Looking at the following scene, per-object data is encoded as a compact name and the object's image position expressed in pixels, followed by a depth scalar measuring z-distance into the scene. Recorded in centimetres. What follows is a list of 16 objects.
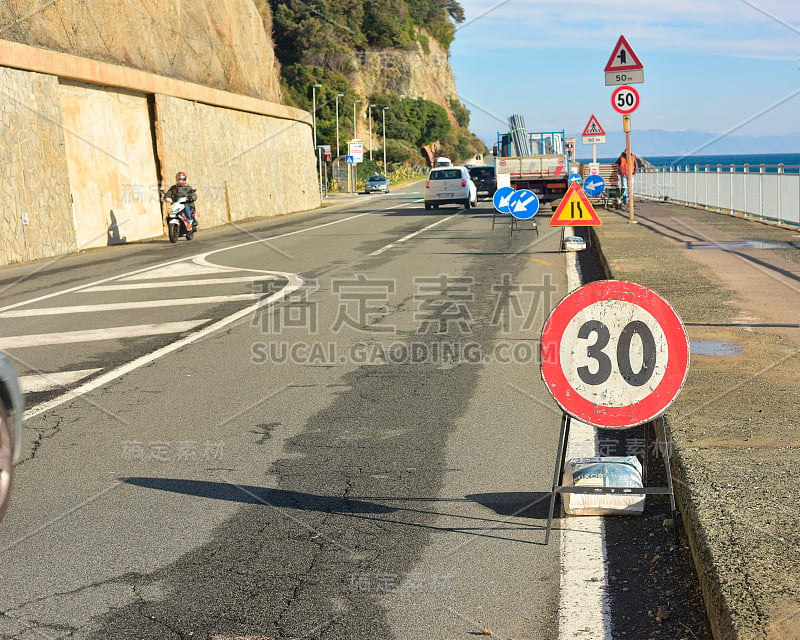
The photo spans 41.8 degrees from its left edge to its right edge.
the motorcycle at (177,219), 2533
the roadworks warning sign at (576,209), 1622
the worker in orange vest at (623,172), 3561
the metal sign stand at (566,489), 488
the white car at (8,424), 480
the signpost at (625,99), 2098
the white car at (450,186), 3797
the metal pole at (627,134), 2188
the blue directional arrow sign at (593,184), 3100
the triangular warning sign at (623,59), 2062
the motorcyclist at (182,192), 2533
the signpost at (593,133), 3544
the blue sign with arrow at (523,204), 2270
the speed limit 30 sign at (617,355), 488
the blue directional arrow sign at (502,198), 2400
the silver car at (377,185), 7950
